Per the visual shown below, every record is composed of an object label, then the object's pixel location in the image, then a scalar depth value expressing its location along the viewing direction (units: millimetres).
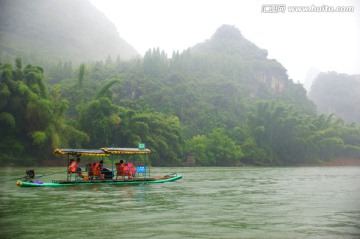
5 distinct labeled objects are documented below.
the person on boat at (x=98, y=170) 18609
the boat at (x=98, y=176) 17188
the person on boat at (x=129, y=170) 19622
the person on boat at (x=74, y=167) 18016
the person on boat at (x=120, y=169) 19391
